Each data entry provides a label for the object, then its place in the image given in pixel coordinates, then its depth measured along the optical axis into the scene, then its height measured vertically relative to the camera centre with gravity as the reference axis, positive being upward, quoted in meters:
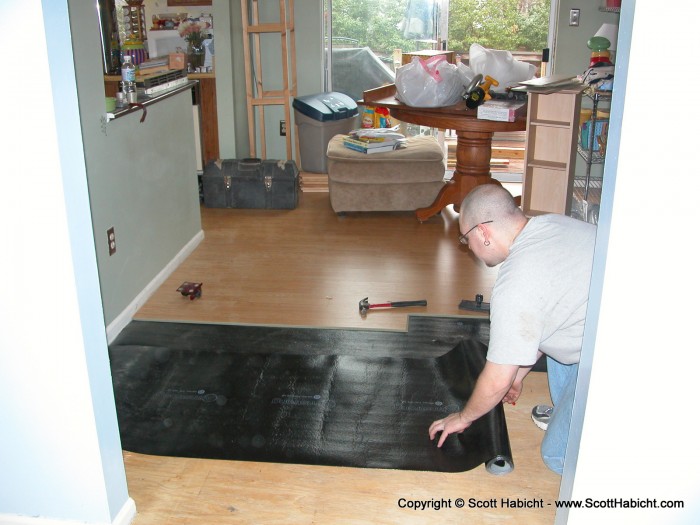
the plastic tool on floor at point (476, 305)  3.96 -1.47
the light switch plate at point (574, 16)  6.04 -0.07
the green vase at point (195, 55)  6.32 -0.37
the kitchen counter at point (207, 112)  6.29 -0.83
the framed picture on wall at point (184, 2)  6.26 +0.05
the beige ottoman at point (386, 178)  5.45 -1.16
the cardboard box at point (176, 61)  6.12 -0.40
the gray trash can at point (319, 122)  6.24 -0.90
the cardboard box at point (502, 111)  4.73 -0.61
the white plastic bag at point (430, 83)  5.12 -0.48
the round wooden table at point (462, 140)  4.90 -0.88
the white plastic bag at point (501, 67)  5.18 -0.39
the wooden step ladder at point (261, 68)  6.12 -0.47
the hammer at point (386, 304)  3.96 -1.47
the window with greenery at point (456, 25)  6.44 -0.14
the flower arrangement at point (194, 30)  6.29 -0.17
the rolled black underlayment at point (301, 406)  2.74 -1.51
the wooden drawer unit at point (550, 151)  4.26 -0.78
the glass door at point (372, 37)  6.47 -0.24
